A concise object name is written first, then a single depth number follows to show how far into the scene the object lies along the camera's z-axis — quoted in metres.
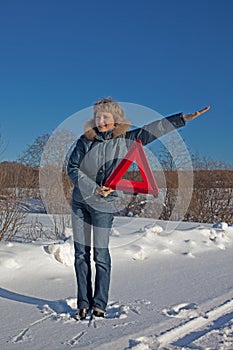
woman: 3.70
